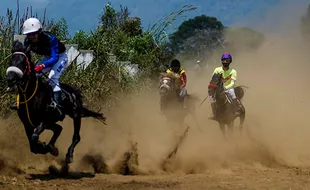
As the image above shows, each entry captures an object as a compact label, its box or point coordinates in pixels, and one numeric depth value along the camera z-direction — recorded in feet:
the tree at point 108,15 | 111.50
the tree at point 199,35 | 277.85
